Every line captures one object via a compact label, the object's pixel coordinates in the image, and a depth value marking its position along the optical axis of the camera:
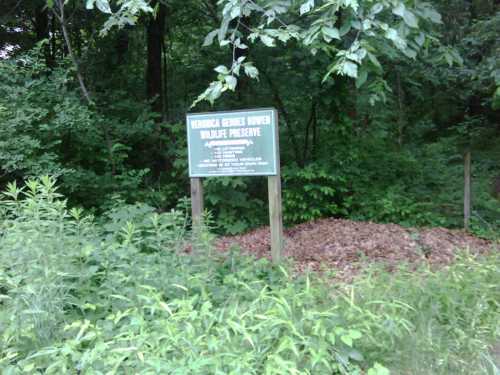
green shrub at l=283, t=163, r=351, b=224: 8.59
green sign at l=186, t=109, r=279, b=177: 5.53
